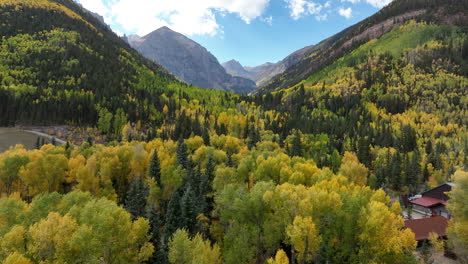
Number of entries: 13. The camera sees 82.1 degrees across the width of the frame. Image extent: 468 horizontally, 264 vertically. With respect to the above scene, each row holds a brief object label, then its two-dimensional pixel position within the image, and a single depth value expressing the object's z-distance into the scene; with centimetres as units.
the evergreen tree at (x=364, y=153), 11412
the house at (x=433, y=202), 6400
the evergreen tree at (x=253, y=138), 11327
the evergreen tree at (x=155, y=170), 6627
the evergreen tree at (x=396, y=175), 9625
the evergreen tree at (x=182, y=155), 7301
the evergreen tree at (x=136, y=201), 5294
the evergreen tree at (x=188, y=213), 4466
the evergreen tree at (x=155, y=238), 3784
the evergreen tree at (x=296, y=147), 10414
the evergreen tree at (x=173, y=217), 4269
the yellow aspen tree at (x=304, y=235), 3228
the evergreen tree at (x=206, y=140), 10684
